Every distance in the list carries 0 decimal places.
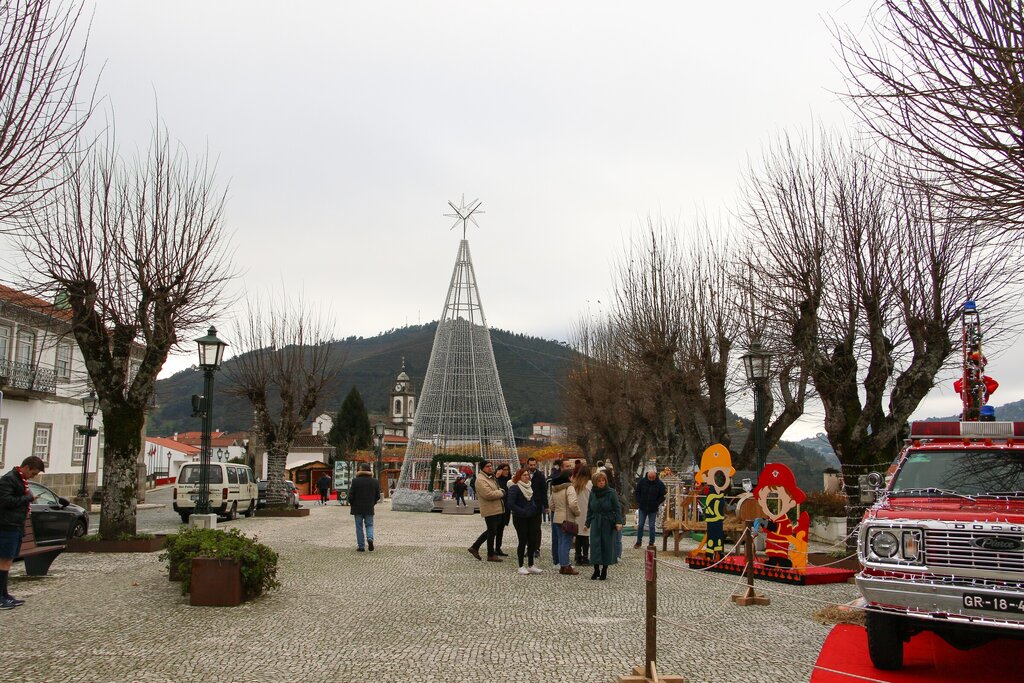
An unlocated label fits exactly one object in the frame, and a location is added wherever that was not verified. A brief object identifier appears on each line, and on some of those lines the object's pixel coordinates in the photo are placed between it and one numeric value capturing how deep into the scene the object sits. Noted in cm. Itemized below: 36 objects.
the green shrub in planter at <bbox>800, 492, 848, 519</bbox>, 1931
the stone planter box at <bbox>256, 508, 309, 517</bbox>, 2791
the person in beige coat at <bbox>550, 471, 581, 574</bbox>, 1352
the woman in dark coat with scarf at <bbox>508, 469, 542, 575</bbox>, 1359
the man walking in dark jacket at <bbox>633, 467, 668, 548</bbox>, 1659
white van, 2386
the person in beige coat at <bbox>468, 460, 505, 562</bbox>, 1458
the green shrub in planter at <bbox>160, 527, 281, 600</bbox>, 1001
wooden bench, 1193
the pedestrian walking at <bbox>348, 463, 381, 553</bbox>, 1625
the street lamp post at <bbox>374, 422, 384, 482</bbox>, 4097
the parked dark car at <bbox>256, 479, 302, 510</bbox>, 3005
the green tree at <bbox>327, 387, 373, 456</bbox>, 10081
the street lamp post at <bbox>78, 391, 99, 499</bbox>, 2753
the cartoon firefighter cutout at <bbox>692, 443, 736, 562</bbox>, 1443
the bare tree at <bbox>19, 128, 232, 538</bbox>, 1566
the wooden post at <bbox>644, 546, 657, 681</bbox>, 654
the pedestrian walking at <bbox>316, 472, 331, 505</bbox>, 4038
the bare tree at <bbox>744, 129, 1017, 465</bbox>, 1523
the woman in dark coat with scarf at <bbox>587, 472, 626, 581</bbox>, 1284
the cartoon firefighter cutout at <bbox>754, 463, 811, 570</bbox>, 1264
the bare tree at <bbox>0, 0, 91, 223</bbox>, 687
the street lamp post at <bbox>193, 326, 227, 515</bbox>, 1563
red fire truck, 613
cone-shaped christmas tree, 3531
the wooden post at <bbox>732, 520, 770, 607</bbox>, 1048
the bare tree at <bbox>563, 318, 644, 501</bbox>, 3353
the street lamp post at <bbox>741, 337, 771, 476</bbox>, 1349
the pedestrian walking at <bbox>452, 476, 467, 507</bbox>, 3406
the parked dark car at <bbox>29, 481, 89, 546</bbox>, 1445
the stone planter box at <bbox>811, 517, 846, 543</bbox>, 1898
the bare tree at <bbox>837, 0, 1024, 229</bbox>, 623
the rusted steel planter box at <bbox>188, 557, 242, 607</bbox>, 978
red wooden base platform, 1251
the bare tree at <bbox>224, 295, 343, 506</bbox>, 3047
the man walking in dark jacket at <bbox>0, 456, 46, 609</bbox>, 963
